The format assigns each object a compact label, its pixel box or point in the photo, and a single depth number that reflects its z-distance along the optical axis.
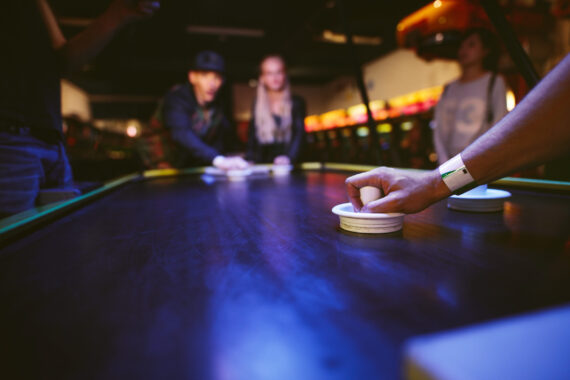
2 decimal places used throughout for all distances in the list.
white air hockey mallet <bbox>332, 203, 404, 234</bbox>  0.57
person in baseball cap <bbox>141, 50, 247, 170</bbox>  2.66
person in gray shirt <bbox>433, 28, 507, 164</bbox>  2.31
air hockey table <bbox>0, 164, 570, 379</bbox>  0.25
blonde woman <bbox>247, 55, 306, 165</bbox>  3.03
